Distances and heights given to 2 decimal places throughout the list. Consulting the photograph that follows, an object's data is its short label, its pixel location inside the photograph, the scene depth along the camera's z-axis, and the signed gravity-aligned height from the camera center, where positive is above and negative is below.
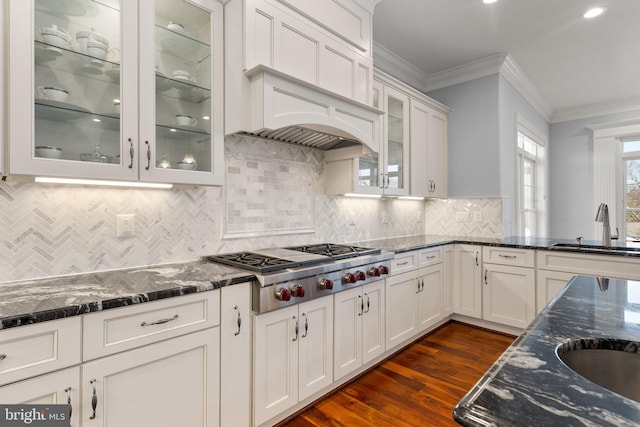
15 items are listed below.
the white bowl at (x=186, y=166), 1.82 +0.28
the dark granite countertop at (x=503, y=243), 2.86 -0.28
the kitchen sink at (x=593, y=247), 3.01 -0.31
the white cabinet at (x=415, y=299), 2.71 -0.76
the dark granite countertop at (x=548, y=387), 0.54 -0.33
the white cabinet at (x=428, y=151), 3.56 +0.74
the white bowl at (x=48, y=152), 1.36 +0.27
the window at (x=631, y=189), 5.19 +0.40
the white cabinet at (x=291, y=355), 1.75 -0.81
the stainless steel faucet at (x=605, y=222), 2.81 -0.07
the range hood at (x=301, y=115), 1.91 +0.64
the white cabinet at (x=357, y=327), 2.19 -0.80
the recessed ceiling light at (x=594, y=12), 2.84 +1.77
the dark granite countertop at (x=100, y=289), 1.14 -0.31
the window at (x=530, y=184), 4.33 +0.46
